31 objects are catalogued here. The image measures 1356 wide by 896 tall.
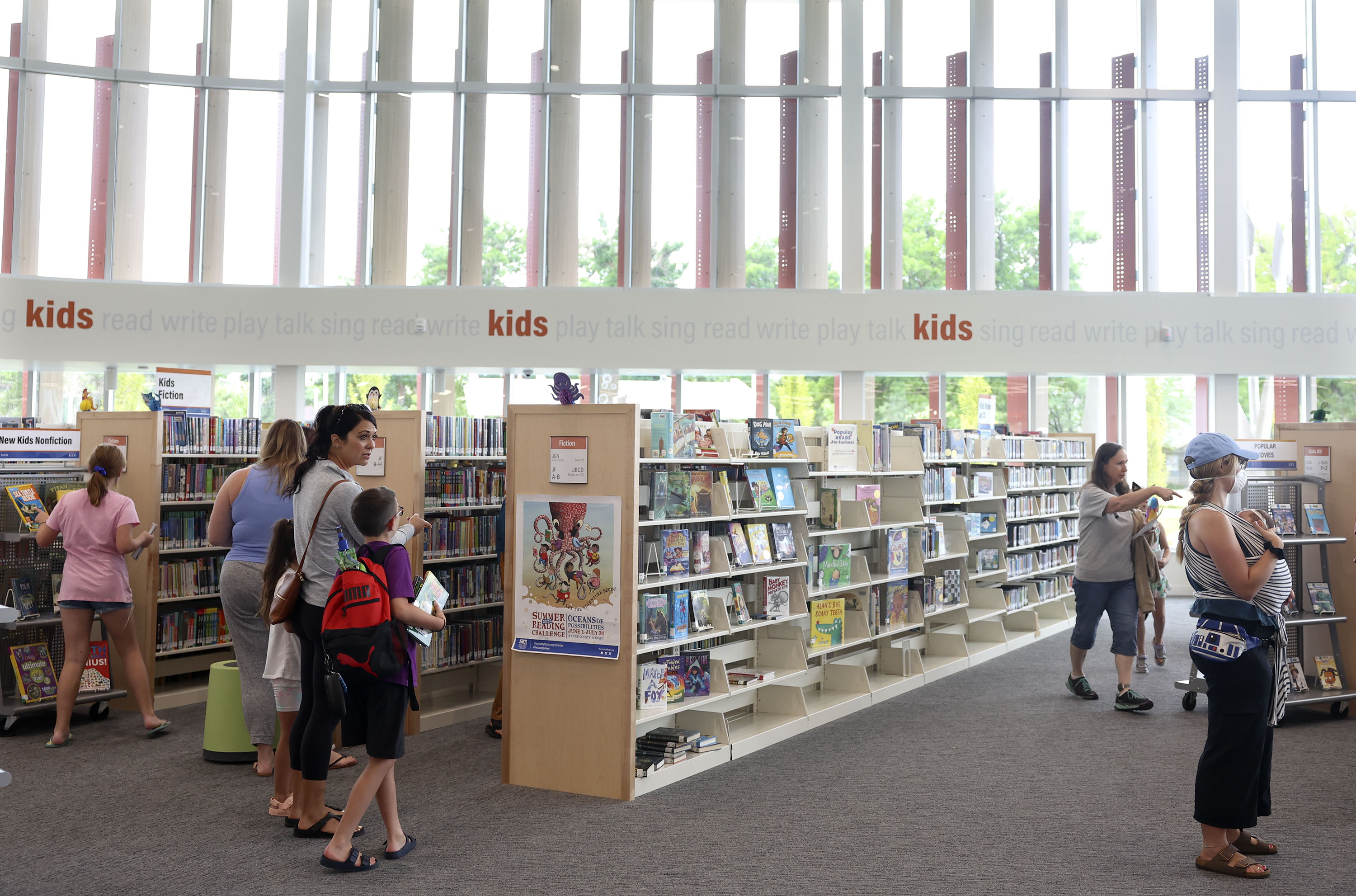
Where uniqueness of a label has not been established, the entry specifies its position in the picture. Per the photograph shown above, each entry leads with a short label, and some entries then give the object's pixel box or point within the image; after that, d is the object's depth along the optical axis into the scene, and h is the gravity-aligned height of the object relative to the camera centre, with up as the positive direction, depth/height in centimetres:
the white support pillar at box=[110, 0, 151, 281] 1218 +396
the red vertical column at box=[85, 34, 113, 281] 1214 +378
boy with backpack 354 -63
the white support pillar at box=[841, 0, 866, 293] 1223 +404
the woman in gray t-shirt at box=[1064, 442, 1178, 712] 656 -55
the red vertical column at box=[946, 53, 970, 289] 1291 +395
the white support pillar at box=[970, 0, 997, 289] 1286 +447
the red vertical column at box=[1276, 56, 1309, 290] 1264 +368
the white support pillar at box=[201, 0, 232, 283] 1232 +396
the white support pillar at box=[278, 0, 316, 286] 1207 +419
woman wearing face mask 361 -68
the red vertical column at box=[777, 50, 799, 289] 1283 +349
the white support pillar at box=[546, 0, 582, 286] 1262 +413
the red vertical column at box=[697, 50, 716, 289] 1280 +396
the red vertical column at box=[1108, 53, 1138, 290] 1279 +386
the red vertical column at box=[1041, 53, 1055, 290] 1295 +419
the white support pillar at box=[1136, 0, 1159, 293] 1273 +433
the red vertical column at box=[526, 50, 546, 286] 1266 +409
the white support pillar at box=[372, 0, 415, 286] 1255 +420
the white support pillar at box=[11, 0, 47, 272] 1198 +388
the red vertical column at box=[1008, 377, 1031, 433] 1293 +97
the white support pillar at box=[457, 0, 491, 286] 1262 +424
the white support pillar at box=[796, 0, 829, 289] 1276 +403
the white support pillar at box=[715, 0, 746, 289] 1279 +437
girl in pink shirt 556 -46
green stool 517 -133
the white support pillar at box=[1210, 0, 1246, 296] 1220 +388
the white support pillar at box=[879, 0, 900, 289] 1288 +439
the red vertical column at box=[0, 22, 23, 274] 1196 +385
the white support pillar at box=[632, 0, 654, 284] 1278 +447
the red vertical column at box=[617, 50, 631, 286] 1274 +332
